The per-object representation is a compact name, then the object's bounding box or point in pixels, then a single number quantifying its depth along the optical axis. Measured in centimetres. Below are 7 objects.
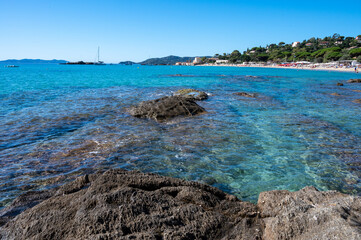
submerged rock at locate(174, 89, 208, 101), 1965
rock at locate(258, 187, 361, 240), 276
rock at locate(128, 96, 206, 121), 1307
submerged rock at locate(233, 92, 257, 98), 2230
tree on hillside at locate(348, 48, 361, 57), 9654
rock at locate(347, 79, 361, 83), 3908
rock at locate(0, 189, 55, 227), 410
